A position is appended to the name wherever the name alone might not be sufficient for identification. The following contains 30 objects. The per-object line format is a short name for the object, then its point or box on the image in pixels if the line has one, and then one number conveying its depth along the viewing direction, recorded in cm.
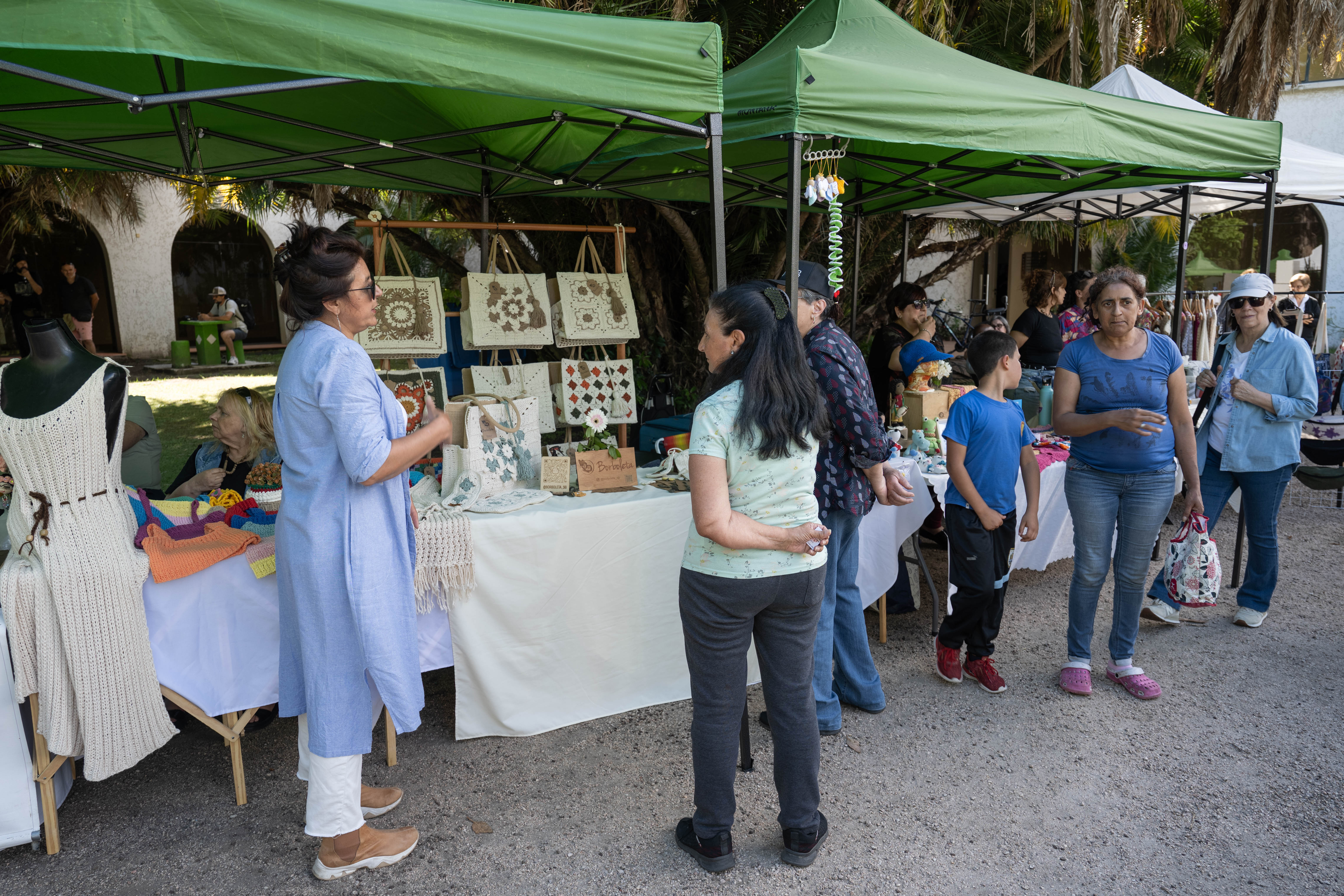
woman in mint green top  190
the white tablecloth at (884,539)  351
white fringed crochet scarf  264
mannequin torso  215
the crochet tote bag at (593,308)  378
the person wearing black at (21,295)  951
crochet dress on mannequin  216
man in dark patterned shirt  257
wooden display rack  354
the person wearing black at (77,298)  1027
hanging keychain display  316
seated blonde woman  311
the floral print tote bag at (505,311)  365
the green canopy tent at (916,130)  285
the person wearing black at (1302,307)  647
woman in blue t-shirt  297
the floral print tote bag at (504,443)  302
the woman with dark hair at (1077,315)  562
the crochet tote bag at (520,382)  359
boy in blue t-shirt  303
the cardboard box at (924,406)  402
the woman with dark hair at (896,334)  451
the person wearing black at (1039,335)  527
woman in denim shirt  362
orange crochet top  236
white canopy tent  597
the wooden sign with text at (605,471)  313
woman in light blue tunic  194
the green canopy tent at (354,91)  191
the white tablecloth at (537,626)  249
